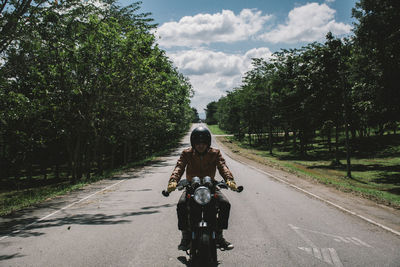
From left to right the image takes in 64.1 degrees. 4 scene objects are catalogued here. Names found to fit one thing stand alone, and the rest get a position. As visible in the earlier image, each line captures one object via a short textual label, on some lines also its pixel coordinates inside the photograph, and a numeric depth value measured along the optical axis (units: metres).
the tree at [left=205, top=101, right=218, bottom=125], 190.57
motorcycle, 4.34
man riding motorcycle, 4.84
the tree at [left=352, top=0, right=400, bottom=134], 18.83
